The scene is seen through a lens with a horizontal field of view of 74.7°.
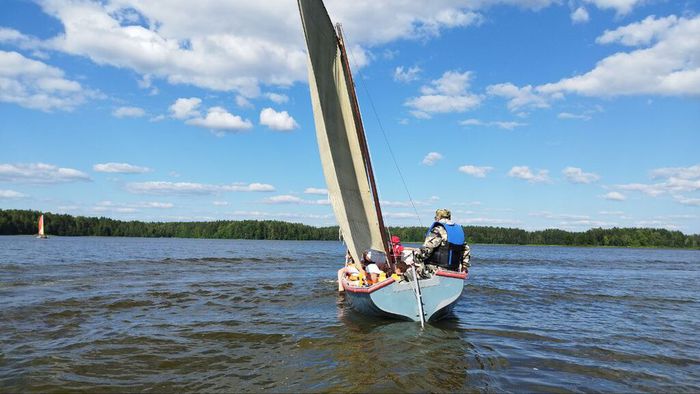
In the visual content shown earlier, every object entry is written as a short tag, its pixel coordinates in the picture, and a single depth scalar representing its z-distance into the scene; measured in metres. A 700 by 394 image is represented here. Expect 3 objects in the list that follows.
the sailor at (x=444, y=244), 12.74
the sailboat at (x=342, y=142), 13.80
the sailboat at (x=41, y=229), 90.56
